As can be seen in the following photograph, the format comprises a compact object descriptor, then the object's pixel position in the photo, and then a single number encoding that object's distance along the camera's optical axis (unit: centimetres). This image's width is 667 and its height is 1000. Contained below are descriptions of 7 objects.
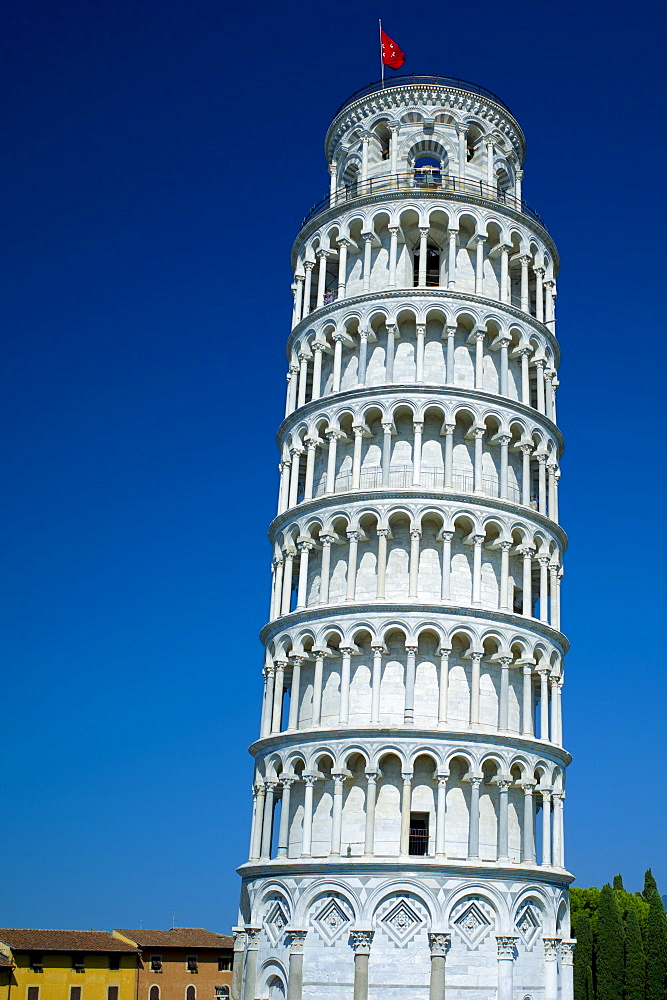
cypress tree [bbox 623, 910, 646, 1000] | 6391
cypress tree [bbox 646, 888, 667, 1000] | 6331
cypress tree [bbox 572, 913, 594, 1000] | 6700
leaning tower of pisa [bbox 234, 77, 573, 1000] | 3509
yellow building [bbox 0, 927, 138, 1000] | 6556
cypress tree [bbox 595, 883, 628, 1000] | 6462
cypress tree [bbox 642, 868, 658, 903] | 7738
